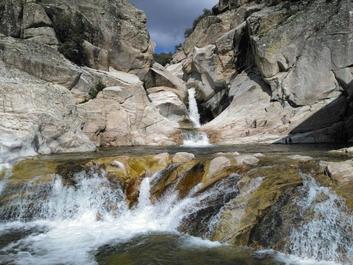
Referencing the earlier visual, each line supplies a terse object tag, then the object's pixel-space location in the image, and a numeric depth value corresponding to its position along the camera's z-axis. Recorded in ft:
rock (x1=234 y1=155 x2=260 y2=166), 46.55
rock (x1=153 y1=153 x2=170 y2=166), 52.90
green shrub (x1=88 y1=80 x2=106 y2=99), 97.54
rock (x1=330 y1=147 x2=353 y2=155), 62.51
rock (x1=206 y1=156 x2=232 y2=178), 46.80
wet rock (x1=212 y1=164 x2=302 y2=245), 37.73
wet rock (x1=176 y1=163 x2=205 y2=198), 46.65
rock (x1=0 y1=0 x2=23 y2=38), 97.15
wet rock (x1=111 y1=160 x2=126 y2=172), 52.51
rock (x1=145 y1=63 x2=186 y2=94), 129.39
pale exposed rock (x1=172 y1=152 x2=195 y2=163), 52.33
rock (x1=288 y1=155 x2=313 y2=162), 47.45
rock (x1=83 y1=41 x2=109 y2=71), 110.42
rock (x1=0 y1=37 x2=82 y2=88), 87.76
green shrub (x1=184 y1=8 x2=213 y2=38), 240.98
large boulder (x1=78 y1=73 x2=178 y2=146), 93.91
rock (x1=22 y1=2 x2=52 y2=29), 102.94
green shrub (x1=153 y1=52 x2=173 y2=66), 224.64
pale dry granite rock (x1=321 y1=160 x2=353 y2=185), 39.06
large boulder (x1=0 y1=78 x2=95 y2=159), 69.72
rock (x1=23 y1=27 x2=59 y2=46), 101.71
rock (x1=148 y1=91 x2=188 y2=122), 118.93
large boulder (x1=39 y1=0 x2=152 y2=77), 112.37
